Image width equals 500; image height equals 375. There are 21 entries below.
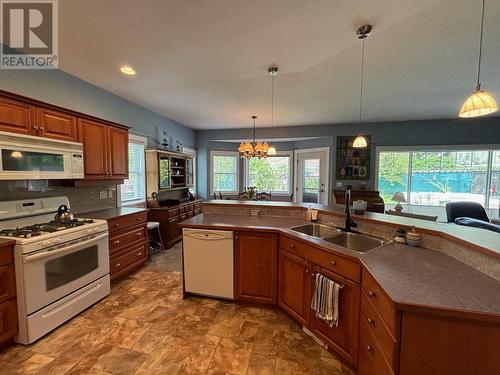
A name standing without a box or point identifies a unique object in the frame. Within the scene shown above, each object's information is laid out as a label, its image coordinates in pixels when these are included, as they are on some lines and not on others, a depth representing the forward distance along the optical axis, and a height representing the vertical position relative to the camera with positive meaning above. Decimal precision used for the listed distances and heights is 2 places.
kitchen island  0.98 -0.68
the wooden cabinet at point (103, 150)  2.75 +0.36
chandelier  3.89 +0.50
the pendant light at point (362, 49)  1.83 +1.24
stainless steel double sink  2.04 -0.59
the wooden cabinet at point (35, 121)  1.96 +0.55
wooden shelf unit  4.33 +0.14
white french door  5.89 +0.08
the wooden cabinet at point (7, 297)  1.74 -0.97
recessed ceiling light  2.58 +1.28
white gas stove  1.82 -0.81
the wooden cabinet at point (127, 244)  2.80 -0.93
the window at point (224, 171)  6.55 +0.19
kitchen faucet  2.20 -0.44
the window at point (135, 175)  3.93 +0.03
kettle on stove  2.33 -0.42
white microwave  1.93 +0.18
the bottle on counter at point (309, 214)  2.64 -0.44
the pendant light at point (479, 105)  1.53 +0.52
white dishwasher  2.43 -0.96
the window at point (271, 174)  6.79 +0.11
